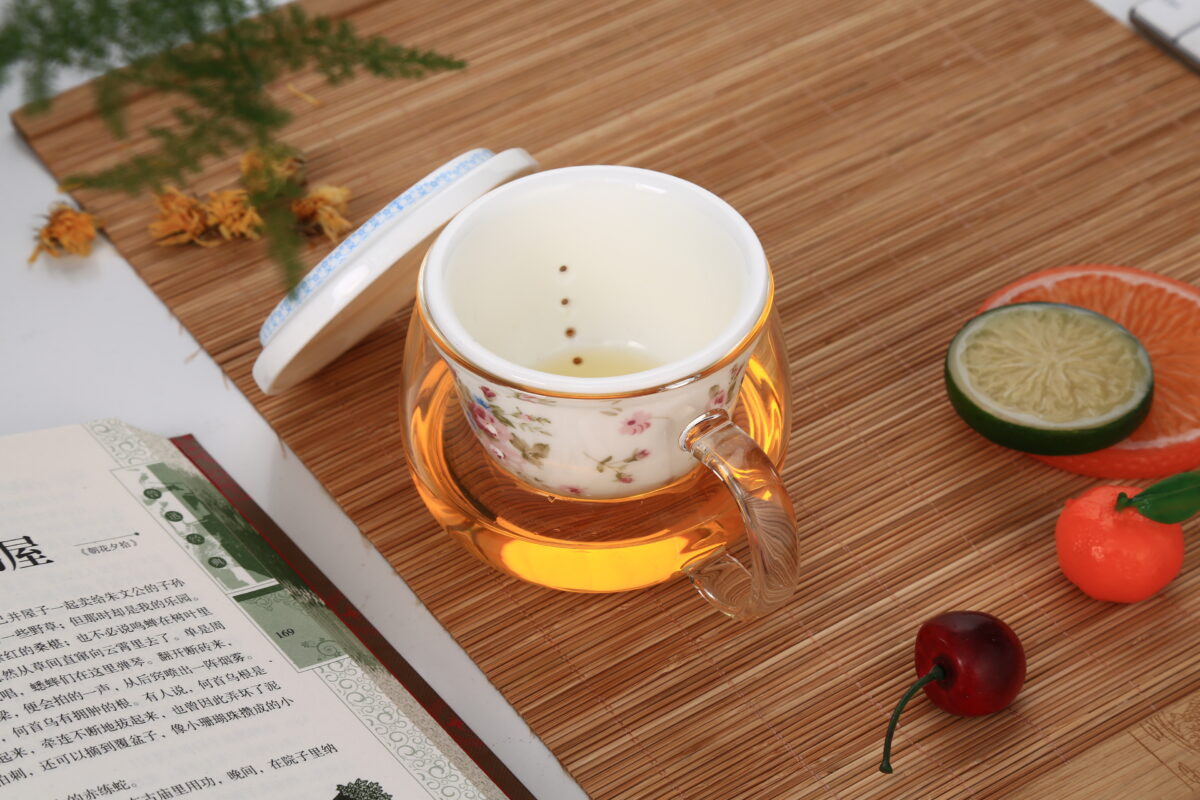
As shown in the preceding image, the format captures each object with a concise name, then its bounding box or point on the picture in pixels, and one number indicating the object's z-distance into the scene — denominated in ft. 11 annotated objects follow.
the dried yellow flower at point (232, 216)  2.65
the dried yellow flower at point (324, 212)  2.65
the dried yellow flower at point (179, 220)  2.65
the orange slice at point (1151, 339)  2.42
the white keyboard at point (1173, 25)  2.77
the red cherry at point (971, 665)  2.26
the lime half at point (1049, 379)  2.39
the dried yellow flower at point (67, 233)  2.68
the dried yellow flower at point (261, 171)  2.61
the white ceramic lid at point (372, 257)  2.37
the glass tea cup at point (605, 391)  2.22
